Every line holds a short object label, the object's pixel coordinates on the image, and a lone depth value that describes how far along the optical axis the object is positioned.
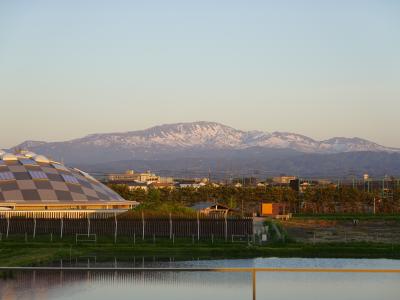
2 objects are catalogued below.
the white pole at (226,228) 51.81
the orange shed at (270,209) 99.31
